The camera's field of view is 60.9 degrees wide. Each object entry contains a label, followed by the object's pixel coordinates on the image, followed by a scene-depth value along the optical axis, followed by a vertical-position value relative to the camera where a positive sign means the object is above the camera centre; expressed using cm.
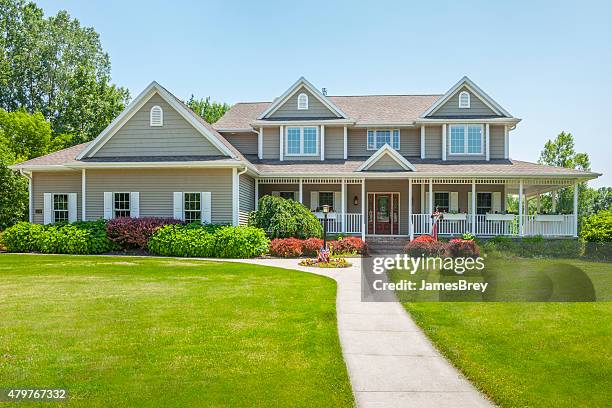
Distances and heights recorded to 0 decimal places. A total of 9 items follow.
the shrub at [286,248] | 1981 -191
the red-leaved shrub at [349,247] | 2050 -194
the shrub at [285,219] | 2138 -88
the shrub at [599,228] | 2006 -121
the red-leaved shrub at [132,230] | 2062 -126
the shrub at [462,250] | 1880 -188
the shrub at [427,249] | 1892 -186
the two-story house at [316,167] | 2194 +135
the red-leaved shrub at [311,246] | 1983 -183
